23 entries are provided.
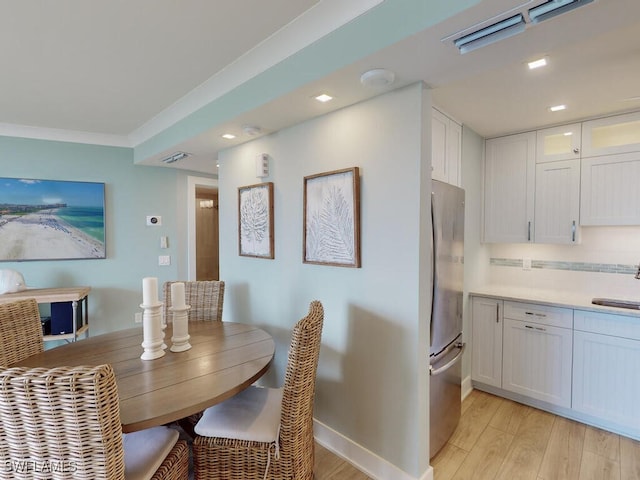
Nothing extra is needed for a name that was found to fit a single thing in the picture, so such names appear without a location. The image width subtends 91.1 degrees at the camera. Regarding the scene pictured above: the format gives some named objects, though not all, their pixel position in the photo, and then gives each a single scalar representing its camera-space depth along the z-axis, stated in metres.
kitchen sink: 2.26
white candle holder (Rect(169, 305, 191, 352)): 1.83
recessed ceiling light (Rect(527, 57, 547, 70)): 1.66
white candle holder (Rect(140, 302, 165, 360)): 1.67
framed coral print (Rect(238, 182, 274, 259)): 2.53
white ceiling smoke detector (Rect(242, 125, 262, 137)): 2.34
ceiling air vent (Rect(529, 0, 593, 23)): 1.04
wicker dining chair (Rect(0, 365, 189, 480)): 0.91
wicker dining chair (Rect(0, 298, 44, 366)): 1.65
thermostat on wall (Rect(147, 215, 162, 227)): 3.79
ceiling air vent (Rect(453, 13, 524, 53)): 1.16
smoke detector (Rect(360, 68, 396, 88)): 1.52
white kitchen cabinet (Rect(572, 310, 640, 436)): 2.15
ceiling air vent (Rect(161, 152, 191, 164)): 3.18
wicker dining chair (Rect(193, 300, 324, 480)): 1.46
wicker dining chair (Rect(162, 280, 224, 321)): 2.55
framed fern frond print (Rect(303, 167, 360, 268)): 1.92
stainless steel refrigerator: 1.88
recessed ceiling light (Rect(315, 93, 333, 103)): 1.82
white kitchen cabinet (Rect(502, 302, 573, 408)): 2.41
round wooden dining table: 1.24
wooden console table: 2.85
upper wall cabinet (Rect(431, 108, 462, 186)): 2.19
